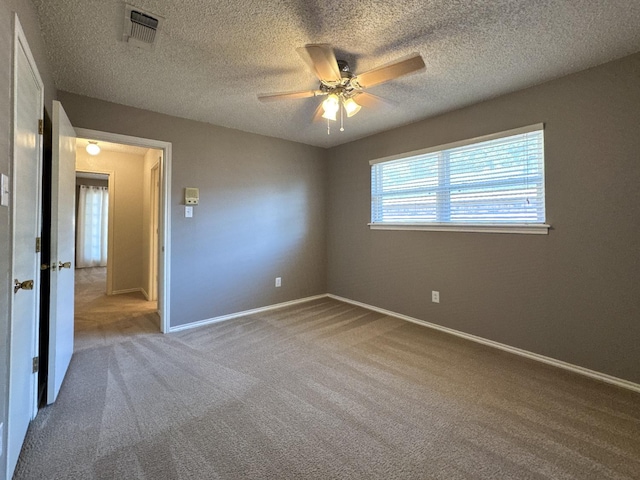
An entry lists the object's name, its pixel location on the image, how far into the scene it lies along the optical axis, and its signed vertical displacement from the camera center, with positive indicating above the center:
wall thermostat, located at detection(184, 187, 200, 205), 3.31 +0.54
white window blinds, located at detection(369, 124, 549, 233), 2.61 +0.60
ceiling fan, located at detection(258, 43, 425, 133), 1.71 +1.11
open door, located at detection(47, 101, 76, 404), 1.95 -0.05
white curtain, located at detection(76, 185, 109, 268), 7.60 +0.40
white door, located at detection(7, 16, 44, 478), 1.34 +0.00
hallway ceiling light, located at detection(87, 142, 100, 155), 4.38 +1.43
